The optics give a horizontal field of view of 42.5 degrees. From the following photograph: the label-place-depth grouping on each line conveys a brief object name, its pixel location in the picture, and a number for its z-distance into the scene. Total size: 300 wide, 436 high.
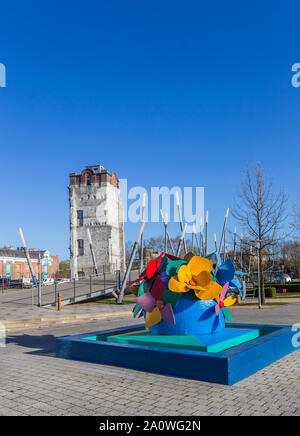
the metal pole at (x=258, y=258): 21.92
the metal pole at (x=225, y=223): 35.16
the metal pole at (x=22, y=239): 24.59
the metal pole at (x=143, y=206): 26.56
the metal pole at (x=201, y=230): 37.48
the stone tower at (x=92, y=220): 56.06
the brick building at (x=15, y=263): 66.12
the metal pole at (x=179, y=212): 31.18
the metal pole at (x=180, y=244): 28.66
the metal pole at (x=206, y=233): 34.31
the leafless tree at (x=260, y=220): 25.25
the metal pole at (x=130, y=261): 24.94
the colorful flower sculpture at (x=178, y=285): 7.56
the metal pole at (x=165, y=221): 32.12
